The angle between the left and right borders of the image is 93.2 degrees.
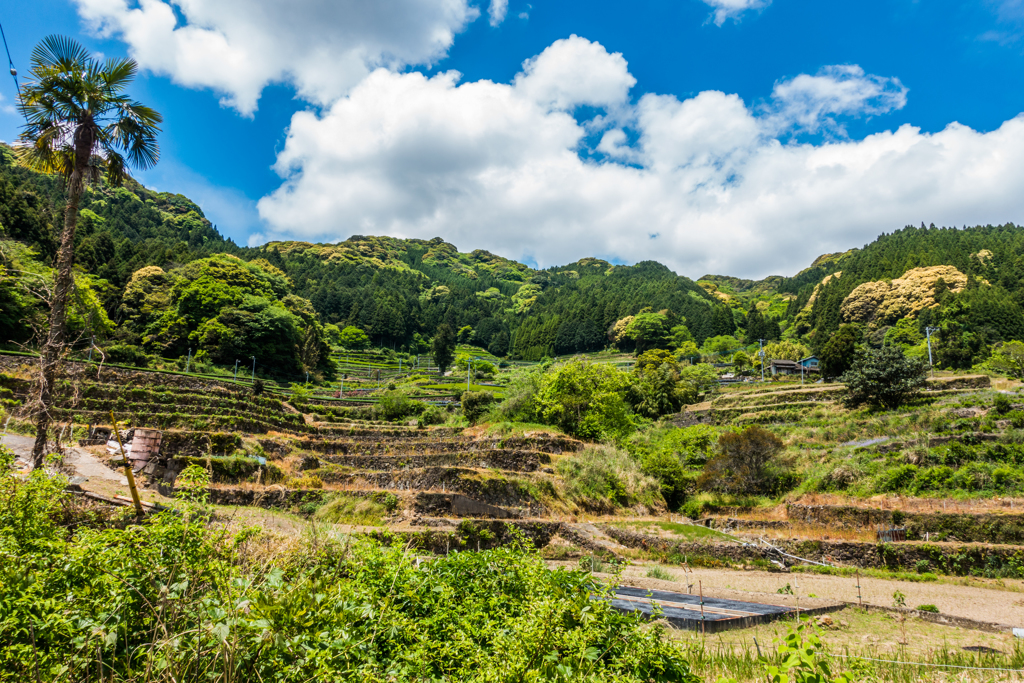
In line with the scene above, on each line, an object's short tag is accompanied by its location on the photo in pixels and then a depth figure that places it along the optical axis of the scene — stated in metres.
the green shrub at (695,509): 25.33
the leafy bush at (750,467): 26.47
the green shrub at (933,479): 20.70
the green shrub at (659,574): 15.43
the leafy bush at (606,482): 24.48
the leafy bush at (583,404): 31.94
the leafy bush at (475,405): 35.41
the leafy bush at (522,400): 33.31
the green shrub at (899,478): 21.81
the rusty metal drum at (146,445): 16.73
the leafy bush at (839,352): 47.38
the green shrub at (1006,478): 18.97
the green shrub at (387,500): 19.05
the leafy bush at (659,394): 45.44
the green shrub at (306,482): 19.69
